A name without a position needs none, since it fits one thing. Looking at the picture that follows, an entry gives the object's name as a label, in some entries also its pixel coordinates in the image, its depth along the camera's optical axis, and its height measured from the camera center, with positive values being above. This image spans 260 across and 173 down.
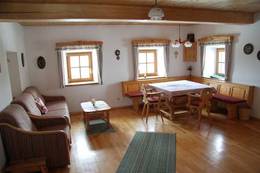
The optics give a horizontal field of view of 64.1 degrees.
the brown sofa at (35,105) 3.64 -0.92
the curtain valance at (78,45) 5.44 +0.43
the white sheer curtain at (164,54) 6.06 +0.17
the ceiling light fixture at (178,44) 5.14 +0.38
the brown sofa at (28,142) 2.85 -1.12
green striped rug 2.98 -1.52
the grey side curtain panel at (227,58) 5.31 +0.01
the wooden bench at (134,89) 5.84 -0.85
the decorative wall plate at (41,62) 5.38 +0.00
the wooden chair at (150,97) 5.03 -0.92
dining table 4.59 -0.69
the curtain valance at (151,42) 6.04 +0.53
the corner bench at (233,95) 4.90 -0.92
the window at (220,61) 6.00 -0.07
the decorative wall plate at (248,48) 4.82 +0.23
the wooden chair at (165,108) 5.02 -1.24
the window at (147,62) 6.47 -0.07
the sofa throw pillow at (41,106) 4.31 -0.92
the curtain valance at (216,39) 5.27 +0.52
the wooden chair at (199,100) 4.55 -0.92
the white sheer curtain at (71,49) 5.47 +0.10
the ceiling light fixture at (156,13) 2.84 +0.64
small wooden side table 4.49 -1.08
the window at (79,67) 5.88 -0.17
